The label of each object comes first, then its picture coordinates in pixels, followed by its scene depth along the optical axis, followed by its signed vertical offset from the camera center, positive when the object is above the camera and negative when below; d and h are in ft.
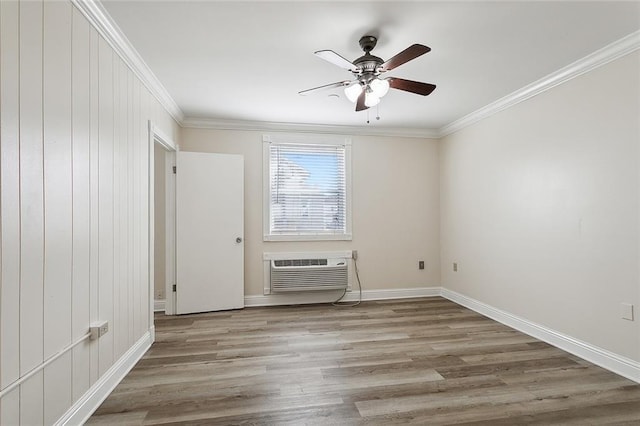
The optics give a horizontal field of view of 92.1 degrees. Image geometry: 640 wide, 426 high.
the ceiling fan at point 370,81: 7.02 +3.16
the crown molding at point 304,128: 13.07 +3.93
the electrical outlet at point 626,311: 7.25 -2.31
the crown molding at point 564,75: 7.23 +3.95
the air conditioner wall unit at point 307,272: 13.11 -2.44
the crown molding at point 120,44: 5.77 +3.91
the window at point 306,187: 13.64 +1.27
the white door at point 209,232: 12.10 -0.63
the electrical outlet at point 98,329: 5.92 -2.22
